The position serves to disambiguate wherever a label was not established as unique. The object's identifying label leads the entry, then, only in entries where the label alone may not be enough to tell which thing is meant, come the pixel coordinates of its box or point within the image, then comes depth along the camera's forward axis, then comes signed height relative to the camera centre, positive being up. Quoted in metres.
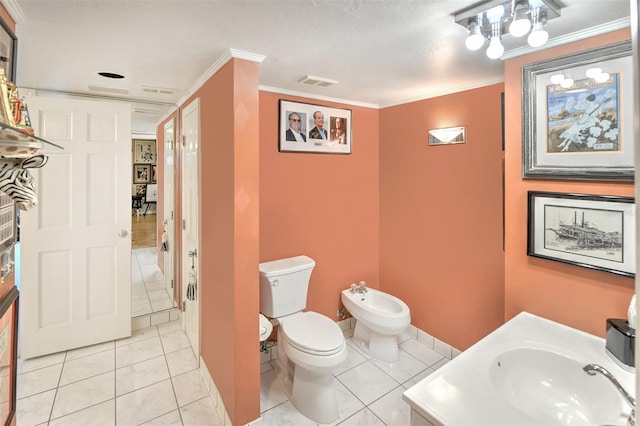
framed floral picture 1.44 +0.46
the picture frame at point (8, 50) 1.26 +0.65
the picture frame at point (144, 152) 2.96 +0.57
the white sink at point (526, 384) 1.10 -0.65
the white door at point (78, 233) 2.58 -0.16
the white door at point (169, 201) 3.06 +0.12
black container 1.30 -0.52
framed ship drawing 1.46 -0.09
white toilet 2.02 -0.81
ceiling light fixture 1.26 +0.80
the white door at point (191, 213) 2.39 +0.00
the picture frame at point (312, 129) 2.63 +0.71
